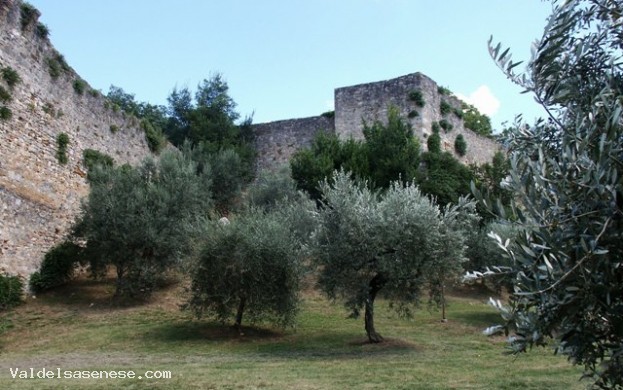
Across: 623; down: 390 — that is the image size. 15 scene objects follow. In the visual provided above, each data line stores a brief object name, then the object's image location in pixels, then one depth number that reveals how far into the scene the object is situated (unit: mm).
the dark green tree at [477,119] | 48816
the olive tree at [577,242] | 3240
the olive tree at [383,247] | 12820
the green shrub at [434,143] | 26148
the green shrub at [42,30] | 19266
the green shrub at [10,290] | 15242
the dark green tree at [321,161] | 23922
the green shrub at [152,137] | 24594
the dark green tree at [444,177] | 23812
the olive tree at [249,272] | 13664
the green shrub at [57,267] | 16641
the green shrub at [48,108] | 19172
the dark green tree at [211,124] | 27875
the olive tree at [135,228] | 16250
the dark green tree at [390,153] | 23391
